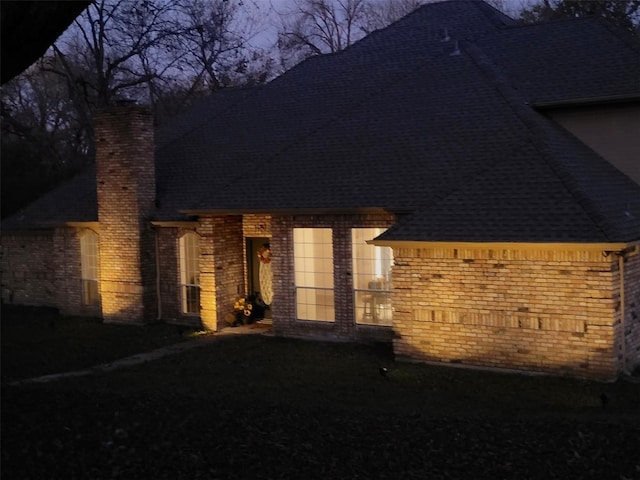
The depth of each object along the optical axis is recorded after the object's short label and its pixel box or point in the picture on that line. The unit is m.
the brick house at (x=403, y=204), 11.81
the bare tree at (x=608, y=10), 27.77
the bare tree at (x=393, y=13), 38.78
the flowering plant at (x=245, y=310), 17.39
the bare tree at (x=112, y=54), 27.39
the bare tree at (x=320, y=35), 38.28
